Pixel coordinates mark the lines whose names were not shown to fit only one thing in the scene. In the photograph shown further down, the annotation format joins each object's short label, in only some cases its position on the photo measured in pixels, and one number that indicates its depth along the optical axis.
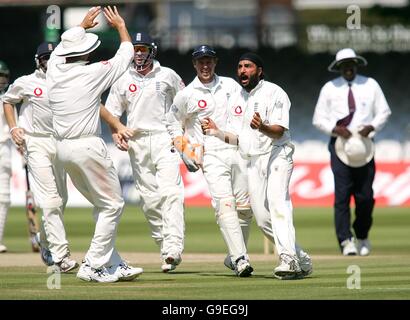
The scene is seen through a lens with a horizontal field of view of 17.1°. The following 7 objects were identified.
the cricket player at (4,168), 17.56
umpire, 17.36
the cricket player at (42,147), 14.08
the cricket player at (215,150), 13.30
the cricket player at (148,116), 14.38
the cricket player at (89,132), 12.38
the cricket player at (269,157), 12.84
